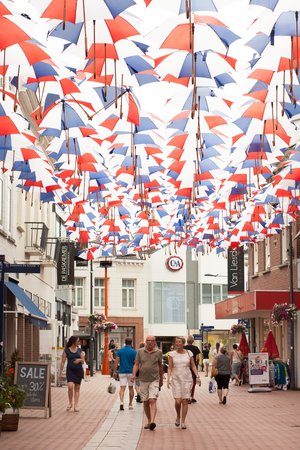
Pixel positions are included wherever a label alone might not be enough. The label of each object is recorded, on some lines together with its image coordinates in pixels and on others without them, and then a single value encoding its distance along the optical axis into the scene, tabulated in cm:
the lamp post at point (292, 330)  3441
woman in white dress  1761
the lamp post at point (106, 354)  5131
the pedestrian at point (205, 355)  4614
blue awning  2853
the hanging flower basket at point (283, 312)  3500
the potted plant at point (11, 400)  1661
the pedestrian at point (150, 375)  1759
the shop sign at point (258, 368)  3303
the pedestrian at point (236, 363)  3788
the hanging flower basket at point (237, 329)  4447
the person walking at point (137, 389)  2490
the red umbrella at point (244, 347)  4044
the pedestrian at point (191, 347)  2509
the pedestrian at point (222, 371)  2455
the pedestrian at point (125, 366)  2295
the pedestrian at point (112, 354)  3781
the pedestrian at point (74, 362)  2178
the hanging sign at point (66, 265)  4278
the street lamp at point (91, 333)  5086
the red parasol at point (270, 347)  3603
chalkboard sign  1980
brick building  3722
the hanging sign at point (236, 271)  4384
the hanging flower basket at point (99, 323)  5266
